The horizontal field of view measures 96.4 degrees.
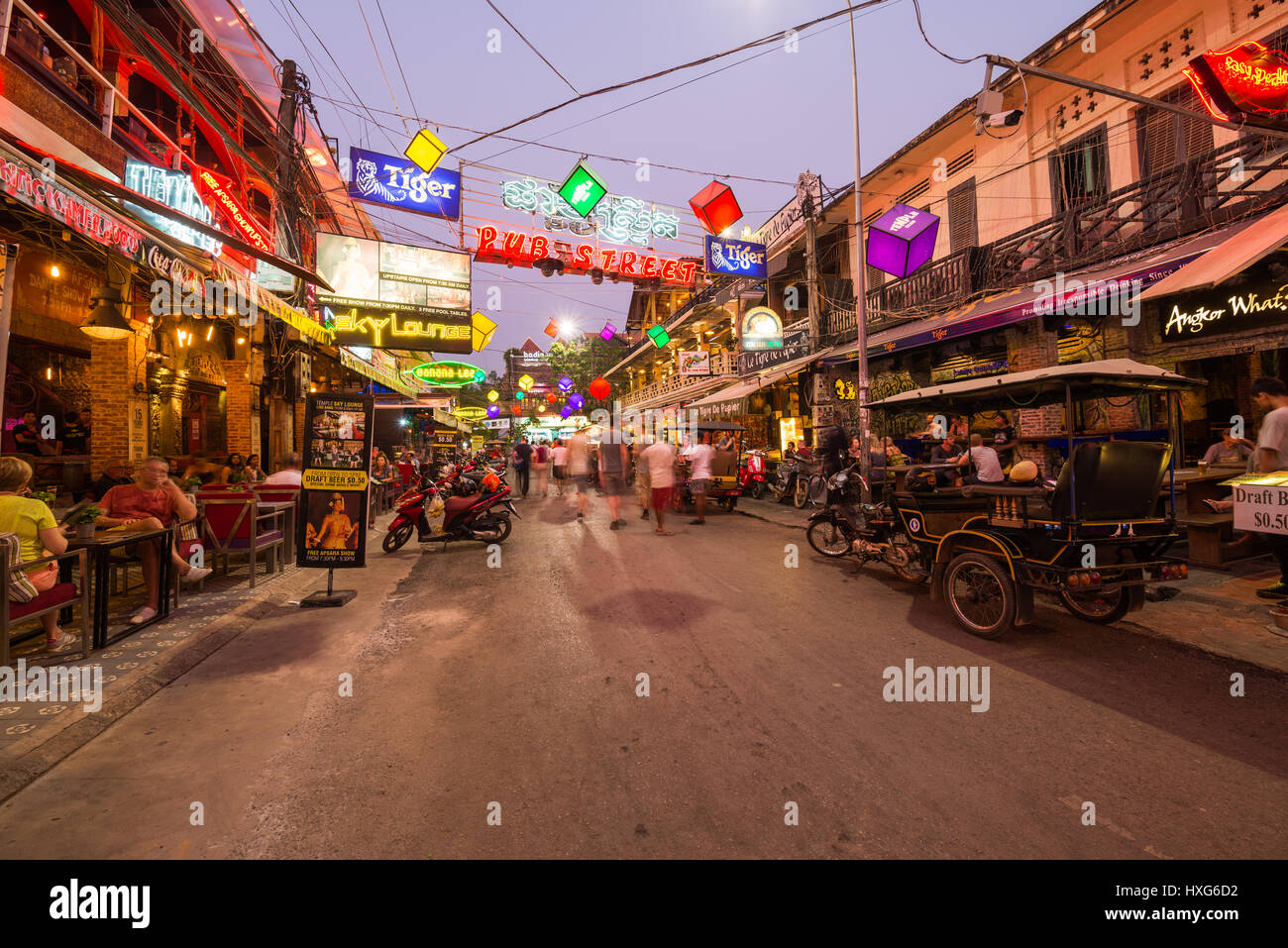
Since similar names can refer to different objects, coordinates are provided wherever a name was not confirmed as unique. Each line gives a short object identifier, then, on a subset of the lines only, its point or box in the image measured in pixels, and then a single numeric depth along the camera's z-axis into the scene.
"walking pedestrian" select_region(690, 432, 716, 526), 12.21
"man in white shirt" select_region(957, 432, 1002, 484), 6.64
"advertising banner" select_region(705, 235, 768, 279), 16.62
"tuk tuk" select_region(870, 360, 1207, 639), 4.79
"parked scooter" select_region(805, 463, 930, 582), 7.07
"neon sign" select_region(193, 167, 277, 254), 10.89
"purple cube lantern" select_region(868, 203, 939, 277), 11.39
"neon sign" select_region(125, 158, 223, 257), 8.45
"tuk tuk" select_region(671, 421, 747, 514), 14.57
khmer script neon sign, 15.48
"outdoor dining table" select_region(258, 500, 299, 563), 8.05
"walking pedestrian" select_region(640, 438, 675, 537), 11.23
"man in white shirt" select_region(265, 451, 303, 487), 8.79
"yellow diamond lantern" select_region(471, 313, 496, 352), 18.91
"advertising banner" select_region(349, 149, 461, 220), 12.98
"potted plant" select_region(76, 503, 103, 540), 4.83
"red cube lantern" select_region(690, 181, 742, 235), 13.22
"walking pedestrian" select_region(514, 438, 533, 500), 20.00
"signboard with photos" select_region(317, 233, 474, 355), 13.82
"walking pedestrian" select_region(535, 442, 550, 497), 21.42
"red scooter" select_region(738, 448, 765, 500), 17.56
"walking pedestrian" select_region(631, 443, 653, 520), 13.47
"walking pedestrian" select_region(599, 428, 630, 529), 12.32
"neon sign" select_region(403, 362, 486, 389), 21.39
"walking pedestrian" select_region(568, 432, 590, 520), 14.34
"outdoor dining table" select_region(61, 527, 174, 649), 4.80
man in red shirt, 5.66
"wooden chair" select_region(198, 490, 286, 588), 7.07
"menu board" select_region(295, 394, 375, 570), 6.61
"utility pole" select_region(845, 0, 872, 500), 10.89
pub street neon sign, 16.03
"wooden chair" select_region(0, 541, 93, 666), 4.05
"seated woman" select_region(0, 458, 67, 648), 4.42
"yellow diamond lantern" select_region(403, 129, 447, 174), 10.97
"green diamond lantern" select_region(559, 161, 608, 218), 12.95
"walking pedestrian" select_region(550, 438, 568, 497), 20.66
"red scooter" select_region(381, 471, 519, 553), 10.18
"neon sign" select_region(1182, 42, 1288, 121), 6.98
